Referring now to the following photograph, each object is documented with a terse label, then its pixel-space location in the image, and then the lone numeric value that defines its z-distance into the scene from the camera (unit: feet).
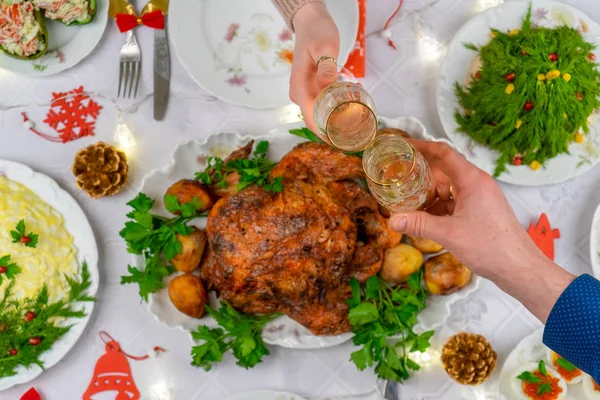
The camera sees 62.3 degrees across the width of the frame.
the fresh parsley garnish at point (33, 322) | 4.93
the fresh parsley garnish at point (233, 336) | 4.69
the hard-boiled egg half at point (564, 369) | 4.81
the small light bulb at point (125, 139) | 5.43
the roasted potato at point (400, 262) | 4.62
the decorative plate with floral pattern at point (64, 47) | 5.28
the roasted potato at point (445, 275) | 4.62
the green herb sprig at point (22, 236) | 4.82
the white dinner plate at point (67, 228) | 5.09
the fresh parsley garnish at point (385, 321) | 4.56
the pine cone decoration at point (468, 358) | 4.84
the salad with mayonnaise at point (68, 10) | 4.98
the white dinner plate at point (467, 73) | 4.99
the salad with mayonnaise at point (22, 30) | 4.87
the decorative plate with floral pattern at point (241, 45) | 5.13
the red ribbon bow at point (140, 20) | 5.22
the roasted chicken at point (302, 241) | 4.25
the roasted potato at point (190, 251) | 4.67
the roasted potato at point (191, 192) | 4.72
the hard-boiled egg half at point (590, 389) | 4.71
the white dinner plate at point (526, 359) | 4.89
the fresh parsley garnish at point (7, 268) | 4.82
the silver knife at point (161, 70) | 5.36
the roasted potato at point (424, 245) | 4.74
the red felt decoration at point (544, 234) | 5.17
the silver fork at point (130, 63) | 5.38
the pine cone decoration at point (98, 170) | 5.12
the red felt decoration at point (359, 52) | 5.32
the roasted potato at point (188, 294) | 4.70
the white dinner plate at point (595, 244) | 4.93
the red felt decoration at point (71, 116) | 5.45
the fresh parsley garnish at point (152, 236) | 4.65
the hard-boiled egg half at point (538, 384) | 4.72
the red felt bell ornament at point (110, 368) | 5.31
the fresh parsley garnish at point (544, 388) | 4.69
